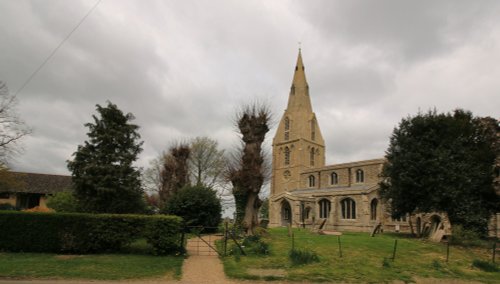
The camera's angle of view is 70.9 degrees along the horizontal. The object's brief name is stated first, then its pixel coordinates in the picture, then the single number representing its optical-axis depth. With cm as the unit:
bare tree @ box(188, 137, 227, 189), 4534
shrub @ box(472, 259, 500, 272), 1500
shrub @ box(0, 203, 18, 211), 3422
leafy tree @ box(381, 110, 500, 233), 2464
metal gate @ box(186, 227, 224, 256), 1652
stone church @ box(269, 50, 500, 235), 3891
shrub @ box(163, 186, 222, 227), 2569
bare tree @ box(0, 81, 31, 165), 2302
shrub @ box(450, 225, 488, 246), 2142
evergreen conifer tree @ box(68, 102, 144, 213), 2381
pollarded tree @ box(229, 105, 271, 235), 2131
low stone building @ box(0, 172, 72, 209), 4123
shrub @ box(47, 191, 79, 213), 2547
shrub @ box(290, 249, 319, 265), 1379
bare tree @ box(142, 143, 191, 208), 3512
